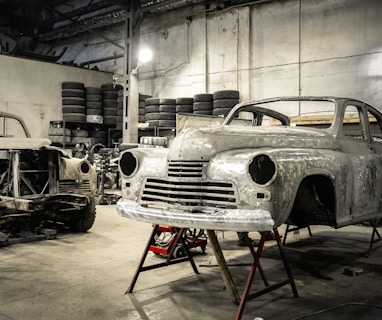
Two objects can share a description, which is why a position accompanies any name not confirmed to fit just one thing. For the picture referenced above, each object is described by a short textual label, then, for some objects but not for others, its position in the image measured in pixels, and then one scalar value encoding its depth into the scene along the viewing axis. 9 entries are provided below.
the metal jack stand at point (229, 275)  3.05
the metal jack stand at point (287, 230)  5.51
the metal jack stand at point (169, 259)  3.70
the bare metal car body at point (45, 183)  5.66
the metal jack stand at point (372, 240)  5.08
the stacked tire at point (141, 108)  13.17
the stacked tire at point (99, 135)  14.46
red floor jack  4.46
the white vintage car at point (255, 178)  2.98
